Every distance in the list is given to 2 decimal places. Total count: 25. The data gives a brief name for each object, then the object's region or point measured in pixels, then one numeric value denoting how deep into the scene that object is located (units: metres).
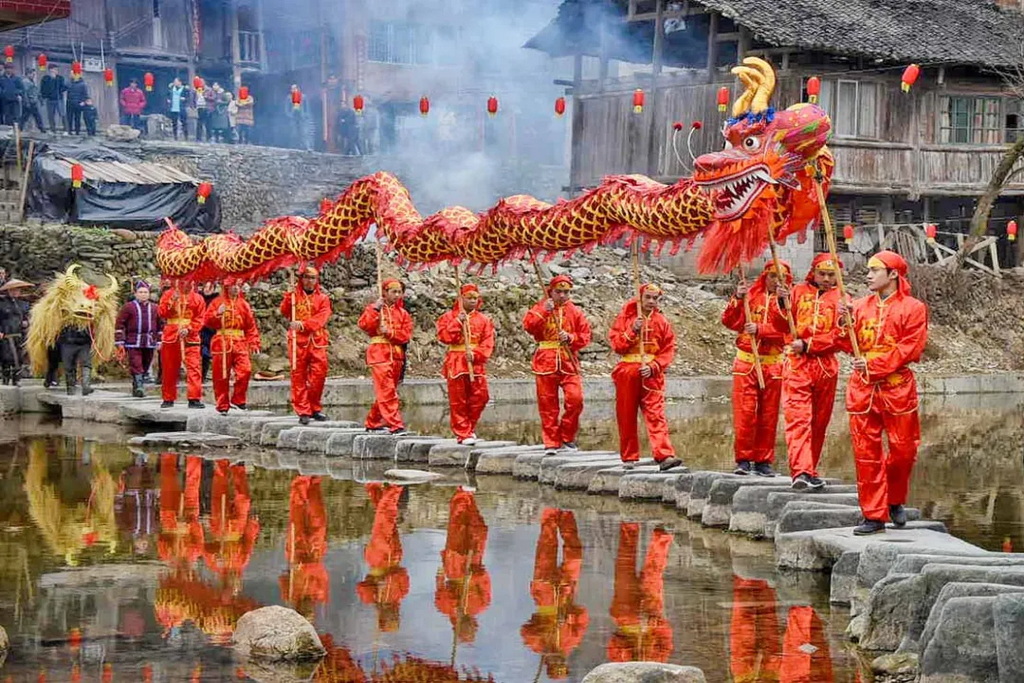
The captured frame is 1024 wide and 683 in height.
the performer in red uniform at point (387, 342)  17.16
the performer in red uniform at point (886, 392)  10.41
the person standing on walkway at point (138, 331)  21.55
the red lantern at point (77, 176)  28.64
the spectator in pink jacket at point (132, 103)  39.38
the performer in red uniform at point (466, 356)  16.33
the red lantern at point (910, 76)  24.42
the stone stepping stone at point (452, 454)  16.18
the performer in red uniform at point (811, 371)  12.41
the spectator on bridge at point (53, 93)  37.03
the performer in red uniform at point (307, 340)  18.39
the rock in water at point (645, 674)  7.14
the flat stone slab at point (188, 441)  18.04
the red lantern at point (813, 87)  26.69
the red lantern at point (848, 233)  30.84
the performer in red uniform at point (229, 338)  19.58
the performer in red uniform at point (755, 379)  13.35
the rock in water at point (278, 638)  8.06
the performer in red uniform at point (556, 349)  15.46
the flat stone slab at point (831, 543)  10.05
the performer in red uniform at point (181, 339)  20.30
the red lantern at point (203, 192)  28.62
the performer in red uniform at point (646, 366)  14.10
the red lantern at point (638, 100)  30.38
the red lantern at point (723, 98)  28.68
